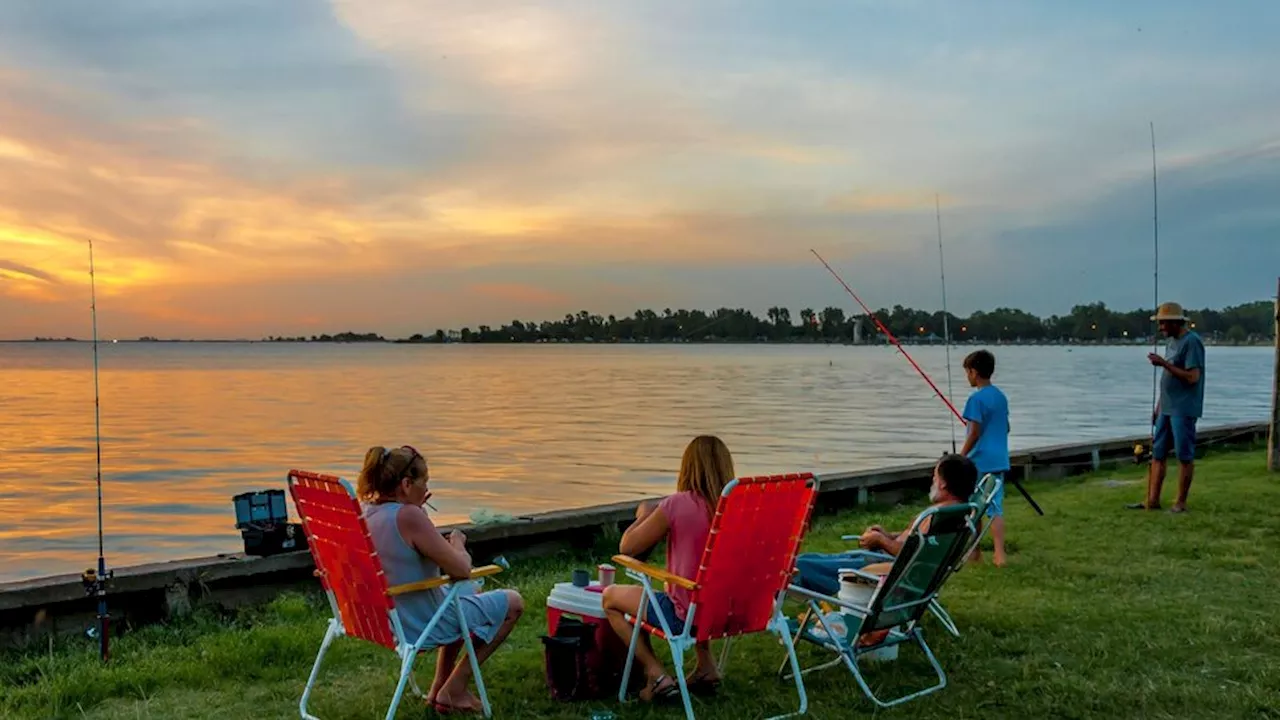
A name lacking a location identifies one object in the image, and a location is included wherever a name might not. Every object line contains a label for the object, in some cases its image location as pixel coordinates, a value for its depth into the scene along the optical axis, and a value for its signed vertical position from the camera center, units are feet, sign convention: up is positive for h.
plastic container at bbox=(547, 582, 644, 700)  15.52 -4.34
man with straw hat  29.45 -2.03
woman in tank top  14.14 -2.87
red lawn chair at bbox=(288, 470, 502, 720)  13.44 -3.00
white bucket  16.51 -4.03
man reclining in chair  17.42 -3.69
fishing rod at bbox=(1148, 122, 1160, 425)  31.60 +0.57
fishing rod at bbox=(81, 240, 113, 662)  18.02 -4.15
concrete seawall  20.42 -4.95
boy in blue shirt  24.50 -2.19
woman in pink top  14.61 -2.63
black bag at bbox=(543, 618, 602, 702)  15.30 -4.72
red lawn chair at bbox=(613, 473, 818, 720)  13.74 -3.08
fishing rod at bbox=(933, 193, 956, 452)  30.70 +0.53
